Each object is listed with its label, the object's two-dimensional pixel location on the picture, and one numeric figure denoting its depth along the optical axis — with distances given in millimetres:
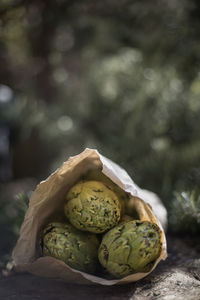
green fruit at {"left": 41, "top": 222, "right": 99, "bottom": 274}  693
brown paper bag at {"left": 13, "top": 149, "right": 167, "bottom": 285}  694
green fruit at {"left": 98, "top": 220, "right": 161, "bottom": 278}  655
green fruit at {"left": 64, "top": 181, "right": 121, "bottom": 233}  700
